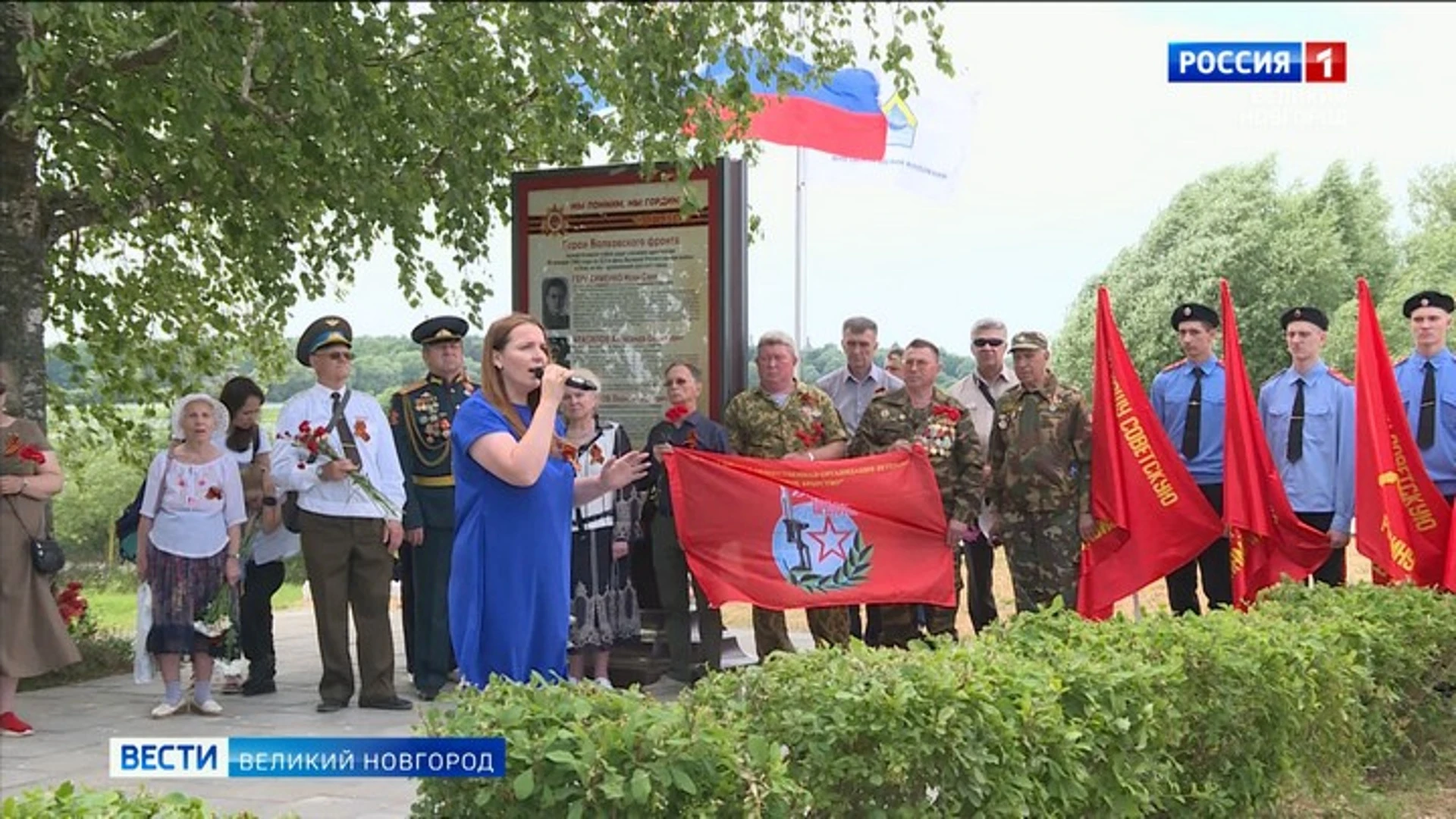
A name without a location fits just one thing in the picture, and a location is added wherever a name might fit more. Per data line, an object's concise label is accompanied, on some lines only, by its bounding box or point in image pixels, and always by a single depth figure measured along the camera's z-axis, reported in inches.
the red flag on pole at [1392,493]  306.0
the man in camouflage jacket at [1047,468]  331.6
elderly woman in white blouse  319.0
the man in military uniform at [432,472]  344.2
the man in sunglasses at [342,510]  322.0
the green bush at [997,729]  142.6
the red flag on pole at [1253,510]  318.0
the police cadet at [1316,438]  323.6
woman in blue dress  175.2
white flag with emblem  658.8
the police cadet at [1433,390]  315.6
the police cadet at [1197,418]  339.0
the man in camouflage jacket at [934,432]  340.2
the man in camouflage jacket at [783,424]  337.4
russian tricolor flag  612.7
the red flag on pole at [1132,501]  325.7
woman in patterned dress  329.7
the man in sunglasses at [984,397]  357.5
